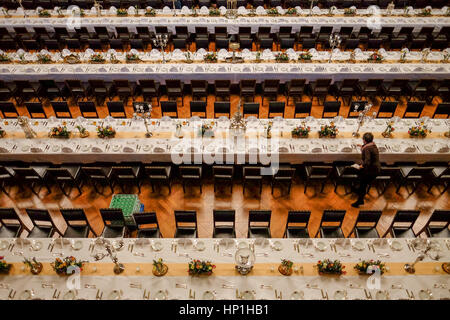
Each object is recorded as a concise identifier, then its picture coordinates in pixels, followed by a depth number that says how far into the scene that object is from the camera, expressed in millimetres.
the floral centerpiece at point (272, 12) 11211
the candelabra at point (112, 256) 4775
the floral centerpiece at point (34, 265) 4949
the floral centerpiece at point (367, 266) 4957
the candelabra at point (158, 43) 9195
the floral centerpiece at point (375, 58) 9281
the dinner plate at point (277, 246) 5332
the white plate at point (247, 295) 4750
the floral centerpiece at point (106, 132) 7266
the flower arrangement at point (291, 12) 11219
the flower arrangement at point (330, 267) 4926
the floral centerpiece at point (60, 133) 7270
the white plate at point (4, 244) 5346
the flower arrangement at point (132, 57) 9320
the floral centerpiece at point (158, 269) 4984
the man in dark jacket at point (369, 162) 6277
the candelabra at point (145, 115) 7012
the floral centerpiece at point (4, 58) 9391
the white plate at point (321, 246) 5305
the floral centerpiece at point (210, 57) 9320
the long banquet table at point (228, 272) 4828
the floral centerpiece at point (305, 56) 9281
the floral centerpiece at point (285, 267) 4957
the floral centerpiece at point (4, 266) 4984
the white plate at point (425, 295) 4738
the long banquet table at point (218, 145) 7066
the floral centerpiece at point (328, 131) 7246
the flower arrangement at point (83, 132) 7302
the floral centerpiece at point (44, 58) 9414
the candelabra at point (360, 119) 6855
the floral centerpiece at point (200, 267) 4934
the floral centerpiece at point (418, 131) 7234
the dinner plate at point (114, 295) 4770
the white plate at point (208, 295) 4762
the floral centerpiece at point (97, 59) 9383
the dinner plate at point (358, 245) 5309
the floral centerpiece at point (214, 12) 11188
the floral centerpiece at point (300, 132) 7262
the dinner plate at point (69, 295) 4758
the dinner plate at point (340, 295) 4750
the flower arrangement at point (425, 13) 11242
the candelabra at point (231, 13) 10759
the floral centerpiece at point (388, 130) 7211
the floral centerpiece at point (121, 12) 11203
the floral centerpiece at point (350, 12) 11250
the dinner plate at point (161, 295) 4762
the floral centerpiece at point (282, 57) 9266
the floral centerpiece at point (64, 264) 4949
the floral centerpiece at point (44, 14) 11336
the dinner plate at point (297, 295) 4758
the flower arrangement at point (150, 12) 11203
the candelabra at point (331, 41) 8894
